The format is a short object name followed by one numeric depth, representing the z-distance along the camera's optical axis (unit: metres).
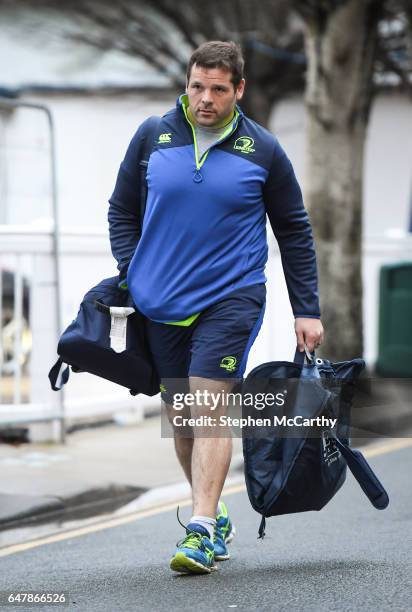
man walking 9.26
